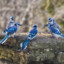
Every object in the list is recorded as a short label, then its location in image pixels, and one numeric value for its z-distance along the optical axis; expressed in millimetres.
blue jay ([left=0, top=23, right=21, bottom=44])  12517
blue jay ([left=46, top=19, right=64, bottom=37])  12973
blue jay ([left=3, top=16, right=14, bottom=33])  13270
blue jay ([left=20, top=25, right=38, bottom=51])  12636
